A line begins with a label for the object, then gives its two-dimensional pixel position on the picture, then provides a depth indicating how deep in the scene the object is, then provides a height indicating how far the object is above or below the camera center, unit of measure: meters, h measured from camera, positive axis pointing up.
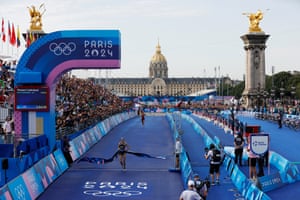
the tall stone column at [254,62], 91.62 +5.22
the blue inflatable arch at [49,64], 22.45 +1.25
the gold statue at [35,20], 76.81 +10.98
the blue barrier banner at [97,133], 30.76 -2.22
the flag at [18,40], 45.81 +4.56
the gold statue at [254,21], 89.00 +11.99
